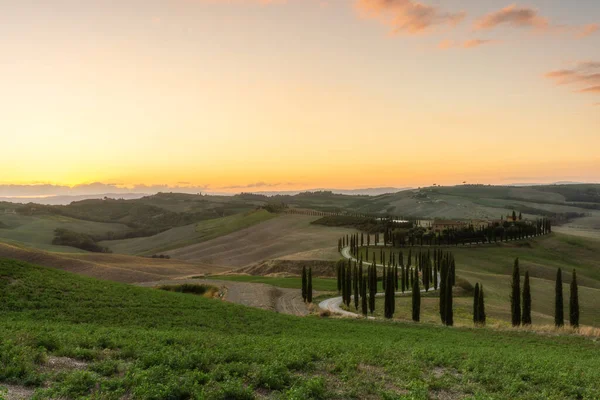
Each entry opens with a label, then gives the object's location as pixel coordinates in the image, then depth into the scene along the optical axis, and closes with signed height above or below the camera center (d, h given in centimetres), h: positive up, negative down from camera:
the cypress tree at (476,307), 5225 -1464
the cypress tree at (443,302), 5369 -1449
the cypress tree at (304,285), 6994 -1565
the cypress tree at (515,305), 5156 -1433
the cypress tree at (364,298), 6064 -1571
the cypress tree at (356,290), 6546 -1582
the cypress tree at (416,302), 5469 -1468
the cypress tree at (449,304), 5209 -1427
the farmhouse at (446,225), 15212 -1339
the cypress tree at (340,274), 7566 -1514
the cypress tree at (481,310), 5147 -1504
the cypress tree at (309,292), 6862 -1675
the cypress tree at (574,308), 5188 -1485
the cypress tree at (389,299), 5791 -1501
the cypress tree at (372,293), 6159 -1510
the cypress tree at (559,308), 5112 -1468
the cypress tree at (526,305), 5175 -1440
